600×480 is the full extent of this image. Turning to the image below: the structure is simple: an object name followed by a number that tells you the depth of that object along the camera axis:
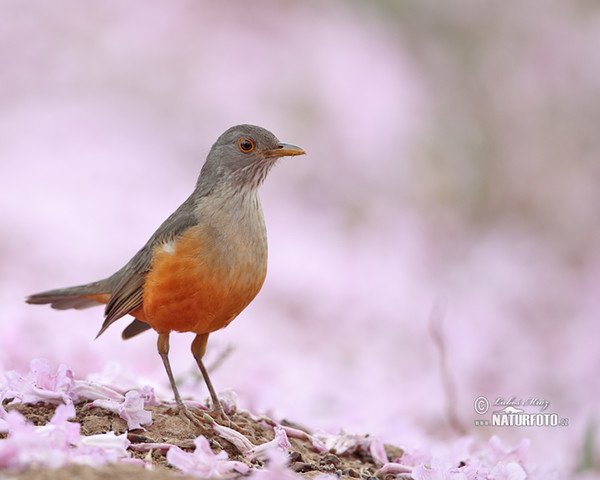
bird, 8.66
